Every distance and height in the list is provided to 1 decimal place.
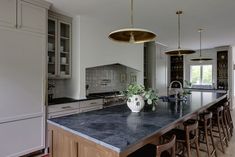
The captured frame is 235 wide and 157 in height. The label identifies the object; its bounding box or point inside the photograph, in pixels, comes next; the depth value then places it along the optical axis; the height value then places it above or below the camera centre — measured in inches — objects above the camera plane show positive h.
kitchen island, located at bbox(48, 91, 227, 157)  51.2 -17.7
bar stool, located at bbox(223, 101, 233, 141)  148.6 -38.1
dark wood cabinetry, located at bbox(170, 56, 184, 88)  332.8 +22.8
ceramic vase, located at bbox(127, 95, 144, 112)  87.4 -11.6
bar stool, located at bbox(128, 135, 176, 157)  58.8 -28.1
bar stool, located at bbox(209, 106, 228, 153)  123.9 -30.1
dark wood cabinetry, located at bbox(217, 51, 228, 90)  283.6 +16.5
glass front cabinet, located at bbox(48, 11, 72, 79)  134.2 +26.7
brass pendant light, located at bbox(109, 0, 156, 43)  88.7 +23.3
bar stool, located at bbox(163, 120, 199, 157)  80.9 -29.2
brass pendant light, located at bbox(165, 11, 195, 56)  134.3 +23.3
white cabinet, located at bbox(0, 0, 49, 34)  98.3 +40.3
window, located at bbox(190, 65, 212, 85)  304.3 +10.1
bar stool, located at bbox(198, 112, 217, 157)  102.2 -29.2
